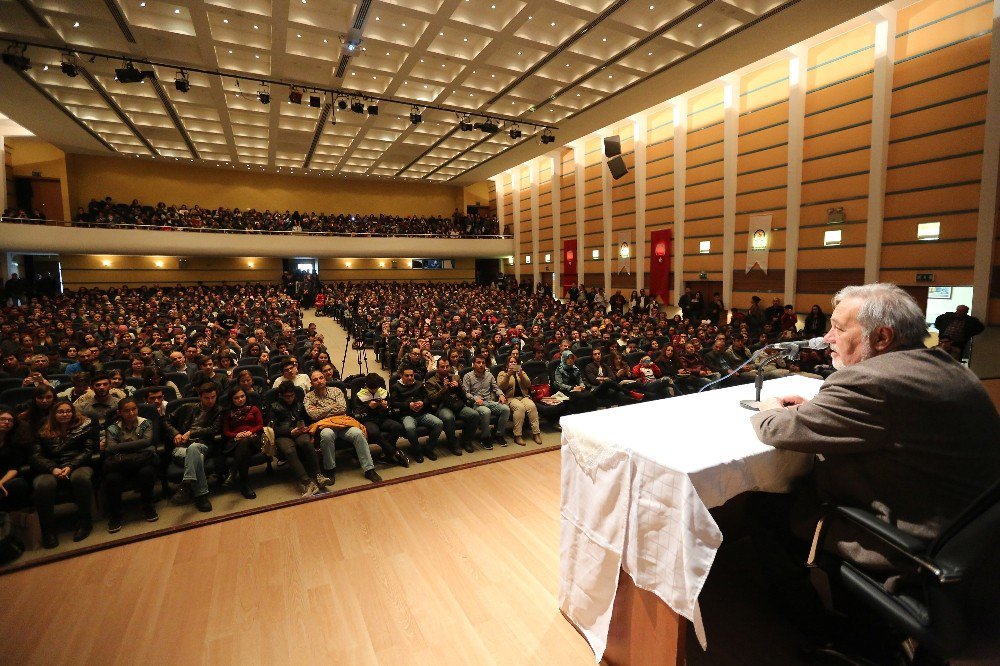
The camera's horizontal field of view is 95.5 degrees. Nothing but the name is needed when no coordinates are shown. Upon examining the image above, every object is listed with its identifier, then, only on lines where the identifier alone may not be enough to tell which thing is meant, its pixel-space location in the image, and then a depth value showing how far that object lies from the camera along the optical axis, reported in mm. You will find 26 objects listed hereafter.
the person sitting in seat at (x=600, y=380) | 5777
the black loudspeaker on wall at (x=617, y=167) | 14267
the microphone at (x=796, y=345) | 1838
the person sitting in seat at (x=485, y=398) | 4906
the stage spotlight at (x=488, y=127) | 13342
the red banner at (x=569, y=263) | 18250
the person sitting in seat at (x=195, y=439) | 3654
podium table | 1564
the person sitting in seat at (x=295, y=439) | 3920
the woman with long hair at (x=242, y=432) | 3830
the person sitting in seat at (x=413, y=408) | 4551
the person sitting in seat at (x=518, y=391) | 5160
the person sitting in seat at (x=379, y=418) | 4402
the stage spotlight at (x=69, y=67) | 9345
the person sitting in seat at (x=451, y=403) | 4730
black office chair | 1243
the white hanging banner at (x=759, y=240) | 11445
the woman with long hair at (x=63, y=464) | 3191
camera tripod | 9702
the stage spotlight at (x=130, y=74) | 9508
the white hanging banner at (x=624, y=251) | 15492
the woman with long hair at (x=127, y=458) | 3392
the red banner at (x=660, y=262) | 13992
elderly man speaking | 1340
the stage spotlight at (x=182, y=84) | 10273
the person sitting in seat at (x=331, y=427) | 4055
